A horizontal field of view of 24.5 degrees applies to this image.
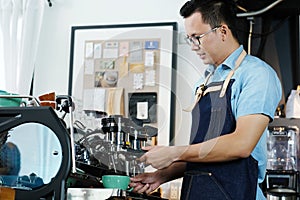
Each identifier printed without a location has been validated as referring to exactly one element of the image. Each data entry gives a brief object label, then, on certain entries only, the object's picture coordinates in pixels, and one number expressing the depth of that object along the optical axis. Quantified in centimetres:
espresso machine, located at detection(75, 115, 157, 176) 253
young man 230
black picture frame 408
